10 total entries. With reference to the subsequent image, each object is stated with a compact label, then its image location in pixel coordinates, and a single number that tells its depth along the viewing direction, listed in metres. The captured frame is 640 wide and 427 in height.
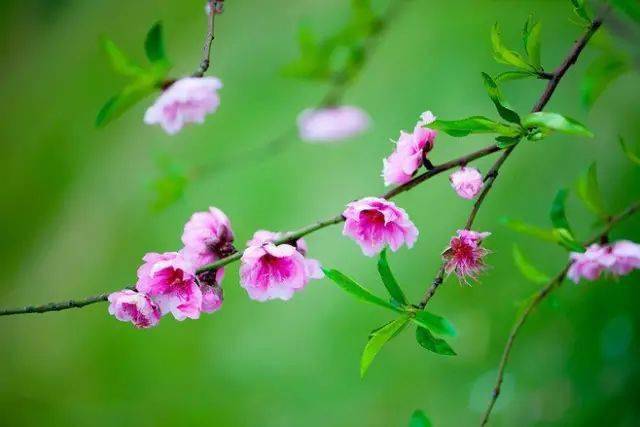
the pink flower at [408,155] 1.23
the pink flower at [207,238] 1.25
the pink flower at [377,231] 1.23
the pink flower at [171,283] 1.22
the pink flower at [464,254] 1.22
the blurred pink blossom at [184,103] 1.25
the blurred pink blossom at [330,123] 1.52
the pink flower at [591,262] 1.27
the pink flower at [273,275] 1.23
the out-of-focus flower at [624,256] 1.27
